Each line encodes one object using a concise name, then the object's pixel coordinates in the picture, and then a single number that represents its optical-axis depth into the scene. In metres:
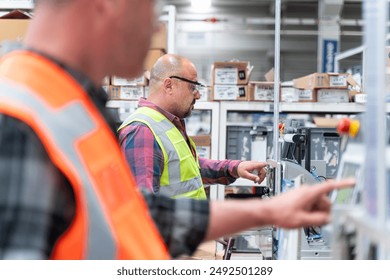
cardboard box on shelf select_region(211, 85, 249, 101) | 3.77
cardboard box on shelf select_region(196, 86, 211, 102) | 3.76
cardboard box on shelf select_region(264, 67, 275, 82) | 4.09
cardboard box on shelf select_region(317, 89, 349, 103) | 3.78
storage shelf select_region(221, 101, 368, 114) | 3.74
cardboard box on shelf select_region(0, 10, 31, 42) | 3.52
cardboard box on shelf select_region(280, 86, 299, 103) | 3.78
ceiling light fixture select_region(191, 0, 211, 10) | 8.94
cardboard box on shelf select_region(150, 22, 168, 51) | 3.62
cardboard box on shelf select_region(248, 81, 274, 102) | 3.80
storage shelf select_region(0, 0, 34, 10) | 3.71
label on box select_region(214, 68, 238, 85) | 3.81
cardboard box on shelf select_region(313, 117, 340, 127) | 3.93
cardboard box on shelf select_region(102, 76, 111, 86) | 3.71
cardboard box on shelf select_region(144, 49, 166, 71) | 3.62
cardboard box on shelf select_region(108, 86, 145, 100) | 3.72
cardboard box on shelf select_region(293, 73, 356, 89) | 3.77
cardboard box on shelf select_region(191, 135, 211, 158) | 3.69
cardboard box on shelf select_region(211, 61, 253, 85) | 3.81
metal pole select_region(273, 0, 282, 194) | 2.45
